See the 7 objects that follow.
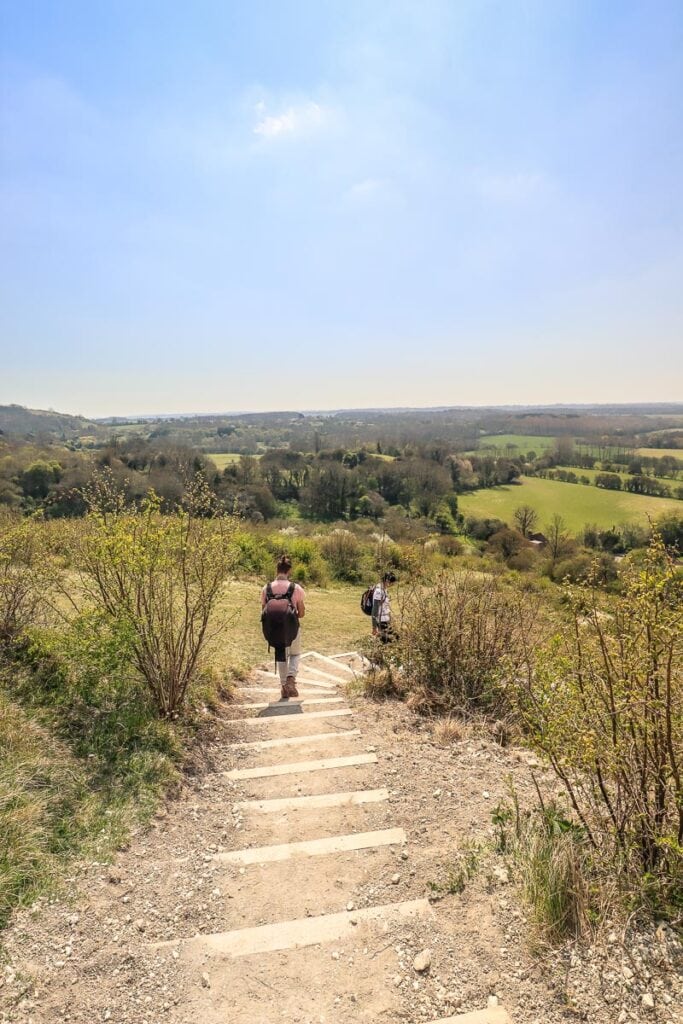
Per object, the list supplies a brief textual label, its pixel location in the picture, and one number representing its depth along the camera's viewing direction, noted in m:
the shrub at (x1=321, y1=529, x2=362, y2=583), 18.28
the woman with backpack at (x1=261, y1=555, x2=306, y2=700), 5.96
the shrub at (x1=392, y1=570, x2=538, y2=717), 5.57
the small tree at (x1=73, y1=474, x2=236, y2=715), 4.81
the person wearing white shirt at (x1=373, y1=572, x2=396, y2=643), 7.40
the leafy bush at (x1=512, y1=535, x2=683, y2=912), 2.66
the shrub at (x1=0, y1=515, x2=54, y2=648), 5.50
